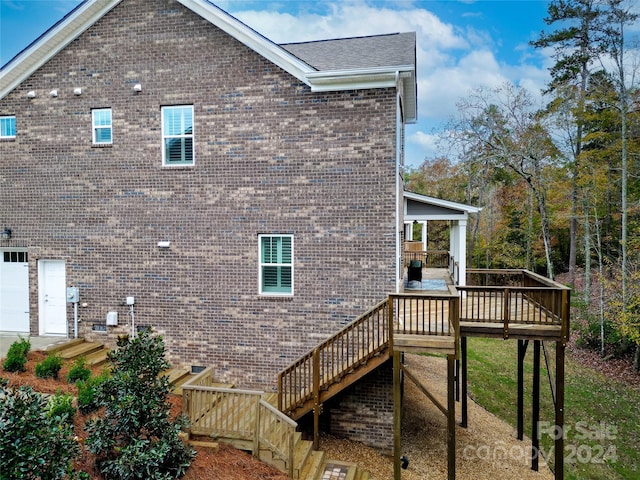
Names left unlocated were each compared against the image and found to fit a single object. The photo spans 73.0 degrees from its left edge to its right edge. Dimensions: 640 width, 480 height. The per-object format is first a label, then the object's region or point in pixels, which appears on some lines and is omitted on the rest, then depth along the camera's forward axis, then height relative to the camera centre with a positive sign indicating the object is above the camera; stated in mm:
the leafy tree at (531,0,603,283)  22953 +10114
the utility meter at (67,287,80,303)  11023 -1566
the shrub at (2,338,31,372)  8484 -2484
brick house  9641 +1181
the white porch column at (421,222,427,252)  21980 -308
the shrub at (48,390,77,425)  6195 -2506
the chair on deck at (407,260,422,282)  12820 -1141
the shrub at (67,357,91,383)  8305 -2693
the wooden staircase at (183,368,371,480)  7336 -3450
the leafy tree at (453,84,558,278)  24031 +5874
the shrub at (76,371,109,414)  6883 -2593
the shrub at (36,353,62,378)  8438 -2625
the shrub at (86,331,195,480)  5719 -2725
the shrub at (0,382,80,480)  4285 -2147
